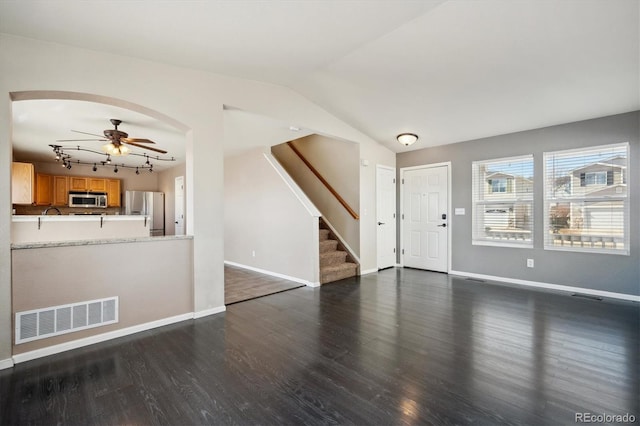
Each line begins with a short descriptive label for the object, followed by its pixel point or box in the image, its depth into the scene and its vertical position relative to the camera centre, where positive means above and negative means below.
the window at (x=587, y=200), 3.90 +0.17
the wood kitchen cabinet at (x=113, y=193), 8.06 +0.57
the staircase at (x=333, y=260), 4.93 -0.87
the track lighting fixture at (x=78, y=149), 5.35 +1.26
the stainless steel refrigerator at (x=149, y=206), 8.30 +0.21
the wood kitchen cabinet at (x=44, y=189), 6.89 +0.57
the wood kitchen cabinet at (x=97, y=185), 7.77 +0.77
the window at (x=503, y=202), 4.65 +0.18
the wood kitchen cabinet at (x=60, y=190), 7.20 +0.58
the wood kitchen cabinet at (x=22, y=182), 6.26 +0.68
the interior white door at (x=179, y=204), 8.16 +0.26
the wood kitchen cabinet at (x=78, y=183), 7.46 +0.78
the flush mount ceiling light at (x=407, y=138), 5.04 +1.28
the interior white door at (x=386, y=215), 5.82 -0.05
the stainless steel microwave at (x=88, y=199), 7.38 +0.37
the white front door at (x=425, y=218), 5.55 -0.11
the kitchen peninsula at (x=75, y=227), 4.22 -0.21
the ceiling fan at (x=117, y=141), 4.09 +1.06
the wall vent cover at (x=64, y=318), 2.41 -0.92
